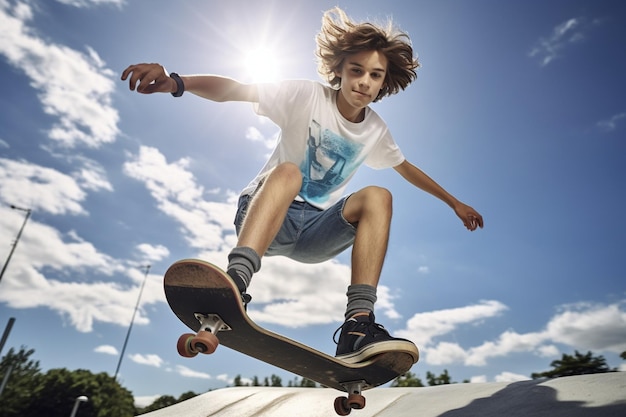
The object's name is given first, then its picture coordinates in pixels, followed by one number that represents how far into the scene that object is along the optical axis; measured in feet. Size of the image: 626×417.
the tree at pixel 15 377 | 120.67
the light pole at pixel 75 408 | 140.15
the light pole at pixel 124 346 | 151.33
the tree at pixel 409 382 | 63.10
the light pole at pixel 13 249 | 104.25
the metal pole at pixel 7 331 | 90.23
